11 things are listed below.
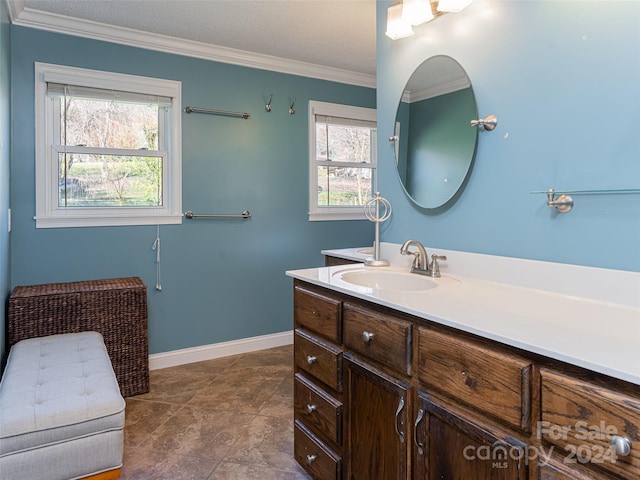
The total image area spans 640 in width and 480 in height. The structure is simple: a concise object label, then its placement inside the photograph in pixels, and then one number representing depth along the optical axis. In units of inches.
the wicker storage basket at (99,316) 93.4
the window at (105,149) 105.6
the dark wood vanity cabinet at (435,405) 29.6
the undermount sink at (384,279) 68.2
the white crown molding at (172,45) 101.0
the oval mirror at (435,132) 66.8
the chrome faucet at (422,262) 66.4
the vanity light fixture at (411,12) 64.4
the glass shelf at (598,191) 45.3
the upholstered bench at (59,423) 56.8
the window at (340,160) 146.3
